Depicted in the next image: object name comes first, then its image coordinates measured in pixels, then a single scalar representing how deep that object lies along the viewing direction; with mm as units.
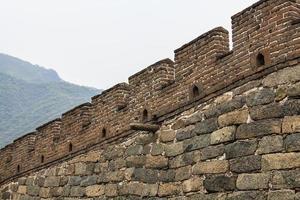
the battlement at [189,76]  5418
